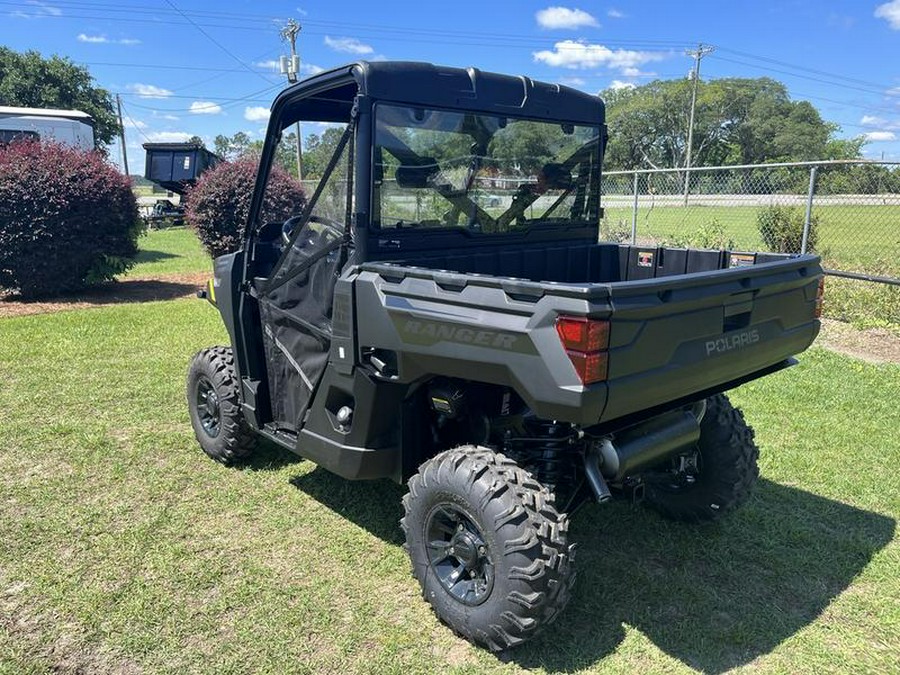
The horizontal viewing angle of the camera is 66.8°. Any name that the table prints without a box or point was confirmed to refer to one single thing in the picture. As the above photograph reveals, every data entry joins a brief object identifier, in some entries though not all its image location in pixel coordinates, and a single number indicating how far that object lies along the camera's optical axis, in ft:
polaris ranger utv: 7.97
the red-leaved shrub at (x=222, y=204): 41.34
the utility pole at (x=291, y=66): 69.05
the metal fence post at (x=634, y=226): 32.65
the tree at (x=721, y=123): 206.80
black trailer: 70.23
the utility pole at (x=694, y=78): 161.17
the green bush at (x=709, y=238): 33.96
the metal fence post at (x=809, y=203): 25.98
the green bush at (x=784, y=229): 31.30
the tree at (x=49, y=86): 107.65
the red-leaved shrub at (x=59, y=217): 30.89
